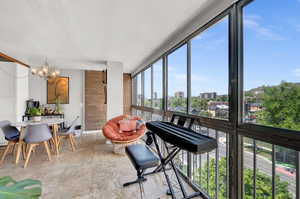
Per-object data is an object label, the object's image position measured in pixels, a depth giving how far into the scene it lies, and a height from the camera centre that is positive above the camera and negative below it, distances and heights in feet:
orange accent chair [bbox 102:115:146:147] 9.16 -2.37
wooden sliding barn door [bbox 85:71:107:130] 18.22 -0.17
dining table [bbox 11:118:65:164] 9.32 -2.21
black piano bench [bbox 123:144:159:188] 5.67 -2.43
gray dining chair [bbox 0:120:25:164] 9.37 -2.28
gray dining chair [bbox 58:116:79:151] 11.25 -2.64
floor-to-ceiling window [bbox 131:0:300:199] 3.73 +0.03
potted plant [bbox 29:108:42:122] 11.06 -1.23
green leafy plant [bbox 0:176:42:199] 2.06 -1.39
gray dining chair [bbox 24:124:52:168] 9.05 -2.27
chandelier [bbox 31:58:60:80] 11.21 +2.12
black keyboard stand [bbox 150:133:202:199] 5.50 -2.66
